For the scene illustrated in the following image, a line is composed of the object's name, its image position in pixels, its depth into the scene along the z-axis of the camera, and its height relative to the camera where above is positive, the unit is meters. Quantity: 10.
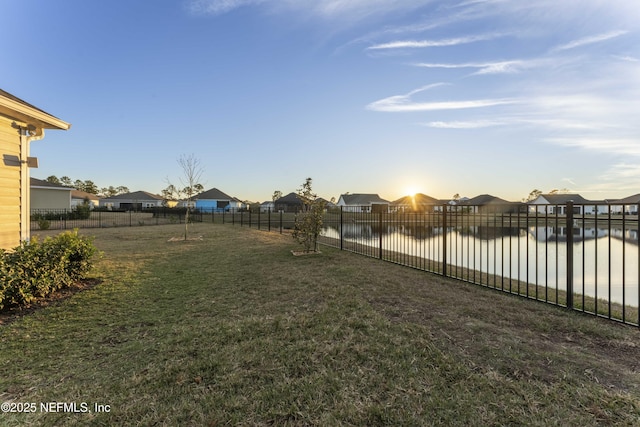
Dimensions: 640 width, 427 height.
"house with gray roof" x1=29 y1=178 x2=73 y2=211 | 21.78 +1.43
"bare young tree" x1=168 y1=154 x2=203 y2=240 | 14.83 +2.45
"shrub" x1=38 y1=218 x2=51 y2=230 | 15.16 -0.70
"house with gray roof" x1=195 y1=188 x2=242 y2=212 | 53.88 +2.62
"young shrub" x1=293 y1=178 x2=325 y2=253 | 7.68 -0.20
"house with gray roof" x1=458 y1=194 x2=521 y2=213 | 64.75 +3.40
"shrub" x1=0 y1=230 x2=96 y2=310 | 3.45 -0.79
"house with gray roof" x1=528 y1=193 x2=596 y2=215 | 52.72 +3.10
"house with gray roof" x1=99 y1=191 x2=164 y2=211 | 52.04 +2.34
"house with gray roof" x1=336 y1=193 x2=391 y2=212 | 63.19 +3.21
